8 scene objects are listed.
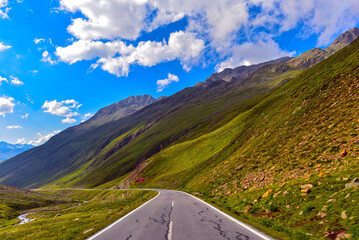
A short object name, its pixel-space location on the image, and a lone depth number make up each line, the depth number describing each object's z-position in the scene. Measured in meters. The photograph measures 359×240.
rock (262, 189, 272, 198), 14.26
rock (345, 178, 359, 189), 9.54
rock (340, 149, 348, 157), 13.74
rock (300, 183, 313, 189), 11.90
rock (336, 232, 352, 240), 6.84
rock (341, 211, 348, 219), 7.92
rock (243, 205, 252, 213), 14.07
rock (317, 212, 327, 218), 8.91
